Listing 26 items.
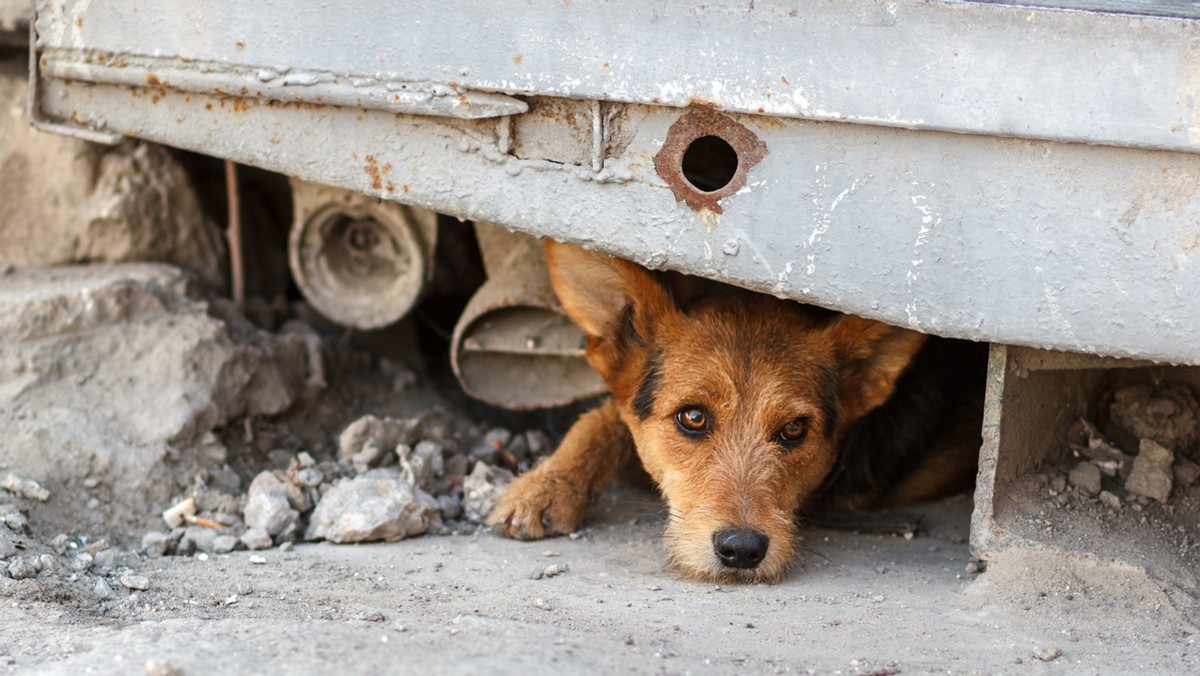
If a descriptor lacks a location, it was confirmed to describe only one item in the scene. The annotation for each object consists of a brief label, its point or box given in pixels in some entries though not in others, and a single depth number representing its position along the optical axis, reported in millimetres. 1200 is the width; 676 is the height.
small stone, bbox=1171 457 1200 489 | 3973
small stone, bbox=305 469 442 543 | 4078
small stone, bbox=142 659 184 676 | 2633
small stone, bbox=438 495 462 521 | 4492
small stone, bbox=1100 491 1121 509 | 3865
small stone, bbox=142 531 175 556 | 3975
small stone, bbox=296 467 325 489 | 4414
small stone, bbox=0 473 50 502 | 3984
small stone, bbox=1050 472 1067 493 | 3891
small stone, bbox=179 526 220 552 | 4016
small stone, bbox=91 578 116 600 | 3461
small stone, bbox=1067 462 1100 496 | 3916
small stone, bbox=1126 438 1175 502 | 3893
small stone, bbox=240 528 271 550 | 4043
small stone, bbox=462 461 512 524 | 4480
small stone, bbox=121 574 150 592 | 3561
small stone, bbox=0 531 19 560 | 3598
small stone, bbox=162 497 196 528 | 4148
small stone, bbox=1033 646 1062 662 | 3166
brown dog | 3926
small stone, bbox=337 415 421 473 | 4598
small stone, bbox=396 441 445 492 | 4500
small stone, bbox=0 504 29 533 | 3803
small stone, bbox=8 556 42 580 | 3477
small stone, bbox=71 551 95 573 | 3672
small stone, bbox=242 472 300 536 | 4129
